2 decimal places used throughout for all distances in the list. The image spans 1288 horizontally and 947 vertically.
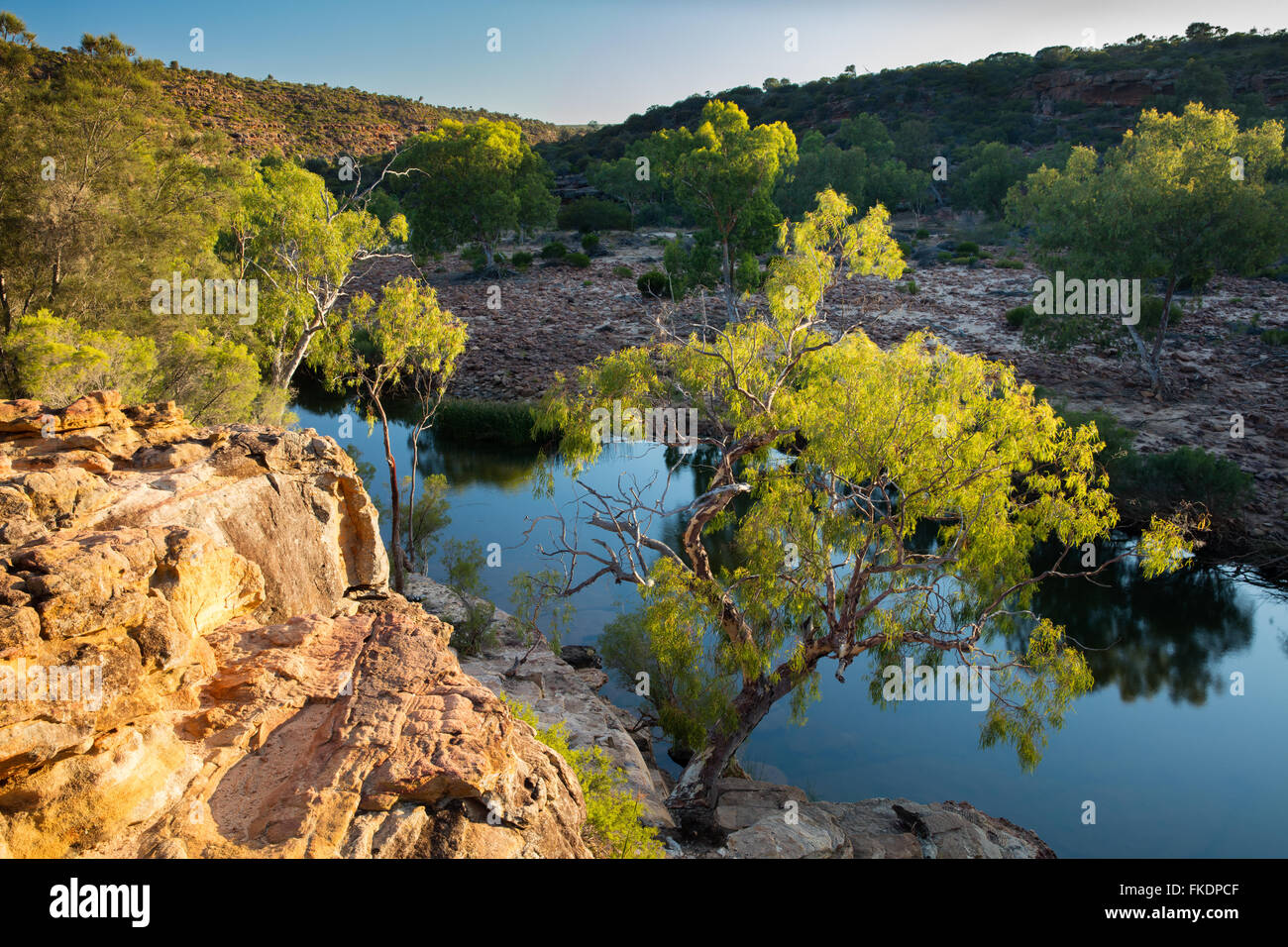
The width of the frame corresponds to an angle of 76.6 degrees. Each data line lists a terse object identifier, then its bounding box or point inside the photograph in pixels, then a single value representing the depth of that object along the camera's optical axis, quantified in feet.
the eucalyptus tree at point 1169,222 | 83.35
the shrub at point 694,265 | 114.21
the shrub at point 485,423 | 97.14
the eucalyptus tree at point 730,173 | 106.22
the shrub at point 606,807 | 22.54
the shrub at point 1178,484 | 64.64
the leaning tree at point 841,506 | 32.71
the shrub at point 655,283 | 131.54
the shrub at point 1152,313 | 92.07
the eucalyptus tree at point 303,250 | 64.90
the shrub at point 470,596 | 48.78
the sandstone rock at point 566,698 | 36.09
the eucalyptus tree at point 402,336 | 57.82
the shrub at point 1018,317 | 110.74
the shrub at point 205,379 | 59.21
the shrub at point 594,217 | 197.06
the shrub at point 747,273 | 108.47
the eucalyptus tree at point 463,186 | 151.33
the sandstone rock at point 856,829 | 32.55
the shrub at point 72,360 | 46.62
